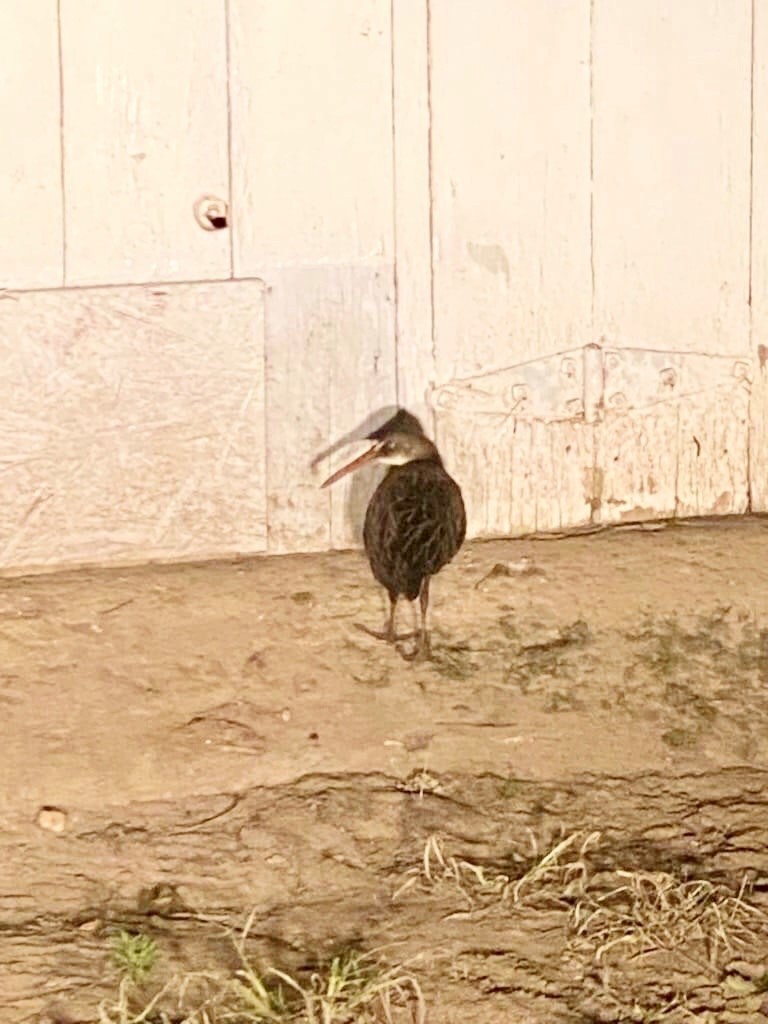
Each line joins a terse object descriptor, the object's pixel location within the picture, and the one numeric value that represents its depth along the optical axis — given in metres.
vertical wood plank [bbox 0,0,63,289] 5.40
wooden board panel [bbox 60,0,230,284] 5.47
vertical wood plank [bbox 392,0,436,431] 5.67
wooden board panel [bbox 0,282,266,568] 5.55
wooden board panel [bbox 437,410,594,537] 5.91
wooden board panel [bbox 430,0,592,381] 5.73
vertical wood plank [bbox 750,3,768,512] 5.94
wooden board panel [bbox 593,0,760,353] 5.83
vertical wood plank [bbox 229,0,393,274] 5.59
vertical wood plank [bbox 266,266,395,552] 5.71
